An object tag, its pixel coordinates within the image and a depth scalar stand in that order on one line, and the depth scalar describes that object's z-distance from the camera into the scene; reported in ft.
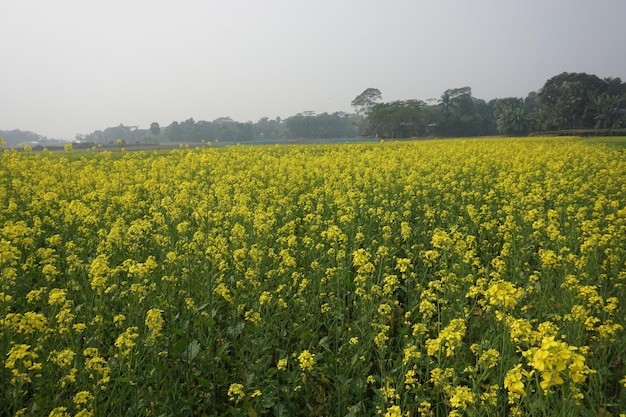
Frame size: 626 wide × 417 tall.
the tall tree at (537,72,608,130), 169.07
